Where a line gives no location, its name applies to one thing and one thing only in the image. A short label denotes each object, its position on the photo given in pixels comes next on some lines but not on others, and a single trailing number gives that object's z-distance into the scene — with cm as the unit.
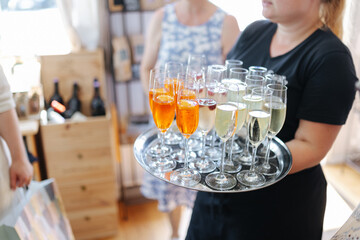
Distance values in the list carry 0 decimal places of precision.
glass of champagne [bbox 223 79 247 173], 98
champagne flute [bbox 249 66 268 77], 112
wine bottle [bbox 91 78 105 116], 232
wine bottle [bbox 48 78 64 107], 226
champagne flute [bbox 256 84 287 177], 97
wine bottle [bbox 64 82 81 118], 224
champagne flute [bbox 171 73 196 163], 108
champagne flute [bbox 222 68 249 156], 112
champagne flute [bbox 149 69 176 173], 101
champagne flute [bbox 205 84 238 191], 93
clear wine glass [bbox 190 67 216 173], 97
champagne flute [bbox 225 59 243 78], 122
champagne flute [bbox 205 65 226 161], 104
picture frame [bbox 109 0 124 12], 225
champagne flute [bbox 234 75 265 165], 98
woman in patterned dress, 179
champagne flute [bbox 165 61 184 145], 120
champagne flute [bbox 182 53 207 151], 116
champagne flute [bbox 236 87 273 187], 95
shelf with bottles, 225
